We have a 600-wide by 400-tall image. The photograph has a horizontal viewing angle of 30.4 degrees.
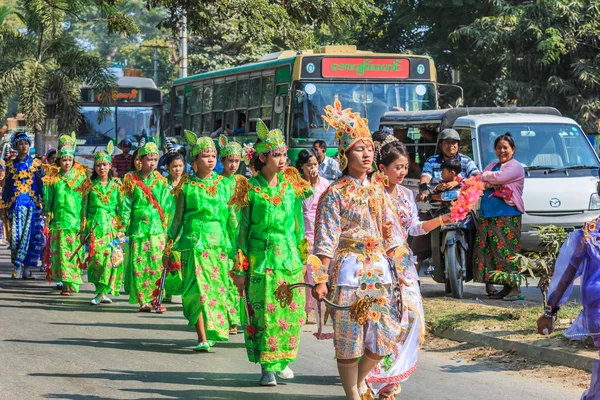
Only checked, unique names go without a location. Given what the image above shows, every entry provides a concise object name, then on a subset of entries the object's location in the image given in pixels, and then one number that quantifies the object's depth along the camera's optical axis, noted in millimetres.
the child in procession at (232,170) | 10281
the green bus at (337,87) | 19531
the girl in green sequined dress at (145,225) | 12117
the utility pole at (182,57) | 33156
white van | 13875
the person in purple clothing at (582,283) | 5320
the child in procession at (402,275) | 6887
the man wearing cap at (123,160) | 20391
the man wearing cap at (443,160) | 11469
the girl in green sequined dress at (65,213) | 14094
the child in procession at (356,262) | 6379
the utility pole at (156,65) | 71875
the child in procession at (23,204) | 16156
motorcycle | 11891
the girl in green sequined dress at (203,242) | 9469
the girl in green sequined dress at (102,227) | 13164
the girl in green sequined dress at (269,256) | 7953
